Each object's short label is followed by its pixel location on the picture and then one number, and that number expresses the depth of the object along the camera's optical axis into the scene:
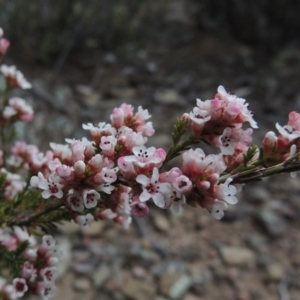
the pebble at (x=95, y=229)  0.43
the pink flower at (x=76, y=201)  0.14
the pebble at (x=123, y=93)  0.57
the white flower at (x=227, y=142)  0.14
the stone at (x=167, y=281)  0.39
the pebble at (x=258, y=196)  0.48
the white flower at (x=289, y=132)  0.14
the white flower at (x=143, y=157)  0.14
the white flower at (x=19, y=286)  0.16
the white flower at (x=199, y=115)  0.14
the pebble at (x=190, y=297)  0.39
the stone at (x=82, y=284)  0.39
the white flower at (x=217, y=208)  0.14
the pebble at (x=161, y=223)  0.44
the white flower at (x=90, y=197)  0.14
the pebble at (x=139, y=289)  0.39
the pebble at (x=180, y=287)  0.39
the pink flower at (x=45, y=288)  0.17
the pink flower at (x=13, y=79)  0.22
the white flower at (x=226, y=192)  0.14
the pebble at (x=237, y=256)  0.42
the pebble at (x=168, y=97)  0.58
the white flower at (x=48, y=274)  0.17
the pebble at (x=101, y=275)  0.39
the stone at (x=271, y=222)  0.45
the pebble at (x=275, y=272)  0.41
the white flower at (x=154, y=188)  0.13
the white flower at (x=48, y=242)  0.17
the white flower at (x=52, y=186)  0.14
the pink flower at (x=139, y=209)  0.14
